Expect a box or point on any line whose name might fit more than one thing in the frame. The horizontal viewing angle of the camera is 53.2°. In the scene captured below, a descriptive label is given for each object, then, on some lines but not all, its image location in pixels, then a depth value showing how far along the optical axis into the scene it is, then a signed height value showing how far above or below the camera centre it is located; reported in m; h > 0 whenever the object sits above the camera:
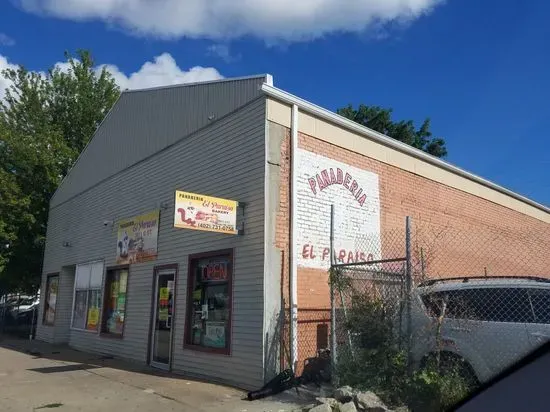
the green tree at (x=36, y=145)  22.39 +6.85
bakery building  10.17 +2.22
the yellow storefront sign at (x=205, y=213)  9.63 +1.79
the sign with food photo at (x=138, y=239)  13.73 +1.90
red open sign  11.07 +0.87
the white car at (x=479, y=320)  6.60 -0.01
